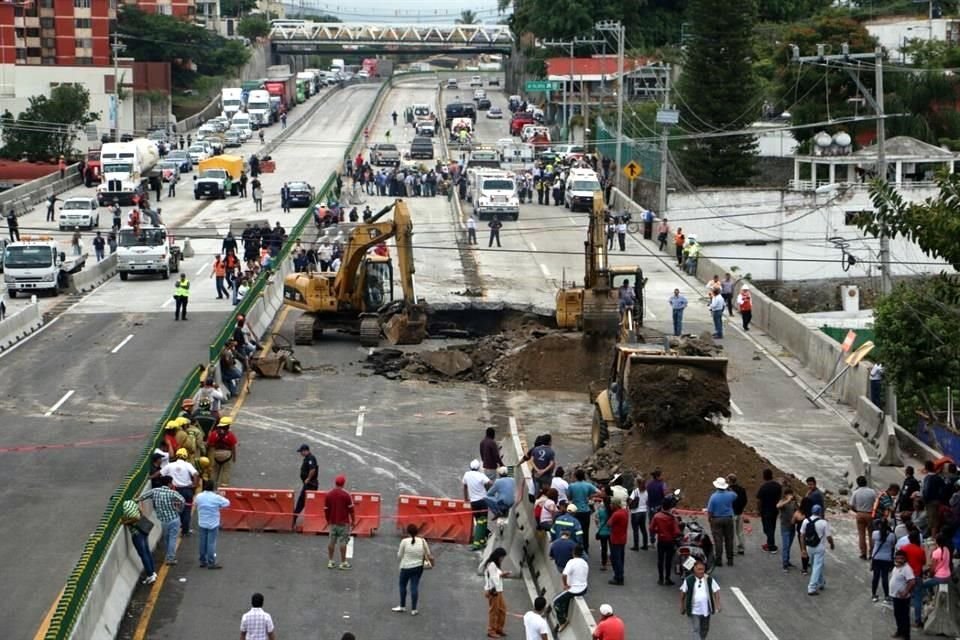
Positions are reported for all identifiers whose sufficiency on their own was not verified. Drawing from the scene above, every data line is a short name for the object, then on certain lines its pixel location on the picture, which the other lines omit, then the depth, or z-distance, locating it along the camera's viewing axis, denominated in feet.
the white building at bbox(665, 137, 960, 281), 244.01
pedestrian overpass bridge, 607.37
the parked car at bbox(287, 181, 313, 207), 262.06
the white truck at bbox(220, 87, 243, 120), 438.40
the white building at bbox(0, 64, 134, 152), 425.69
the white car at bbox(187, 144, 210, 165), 330.75
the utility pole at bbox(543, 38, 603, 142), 394.11
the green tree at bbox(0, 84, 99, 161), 364.79
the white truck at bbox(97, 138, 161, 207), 268.00
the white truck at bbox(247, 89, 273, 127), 420.36
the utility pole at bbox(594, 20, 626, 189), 255.29
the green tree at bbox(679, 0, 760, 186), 284.82
